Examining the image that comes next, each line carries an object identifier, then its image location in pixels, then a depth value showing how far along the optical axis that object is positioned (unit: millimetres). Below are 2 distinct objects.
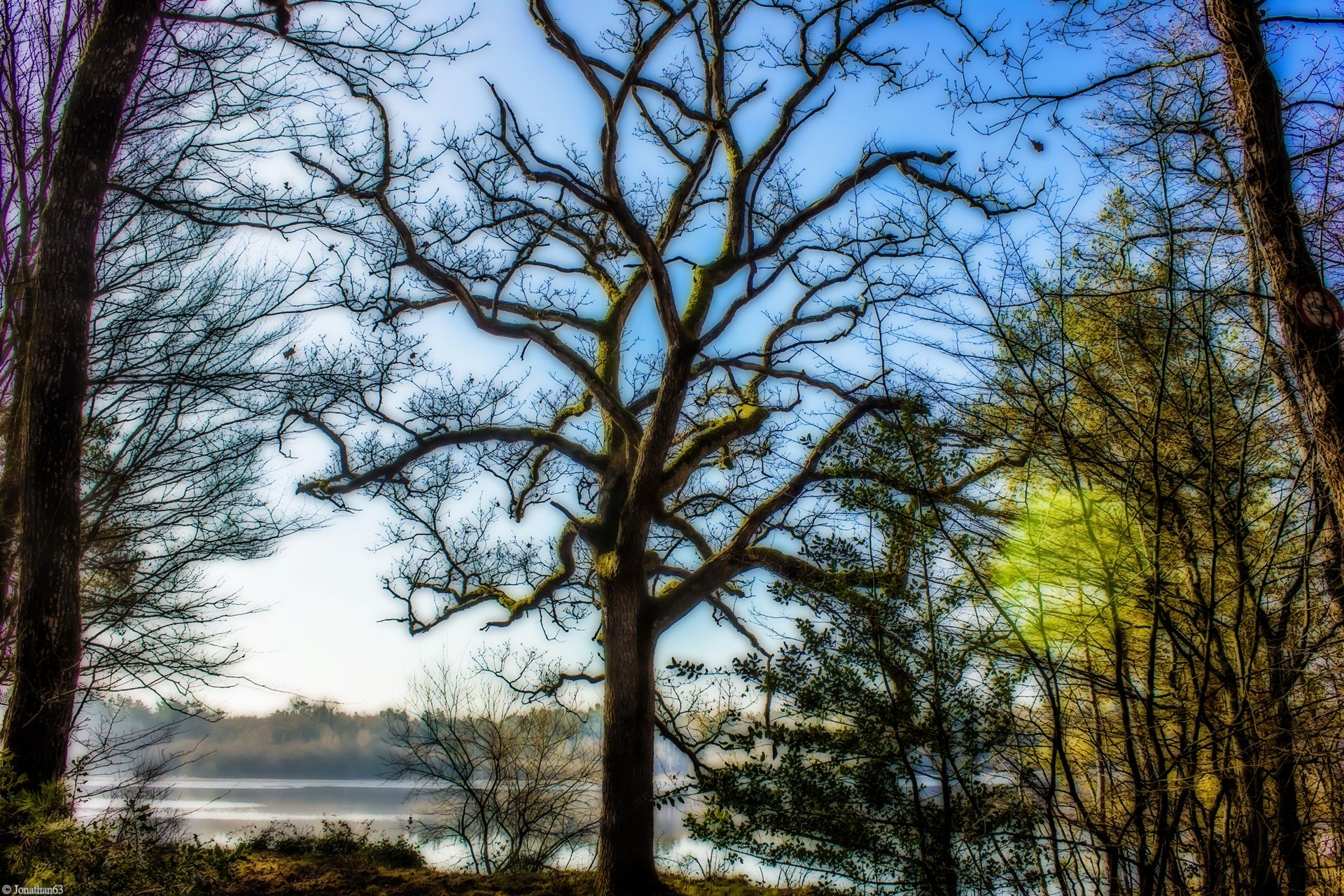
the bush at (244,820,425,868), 8852
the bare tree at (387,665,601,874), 10336
